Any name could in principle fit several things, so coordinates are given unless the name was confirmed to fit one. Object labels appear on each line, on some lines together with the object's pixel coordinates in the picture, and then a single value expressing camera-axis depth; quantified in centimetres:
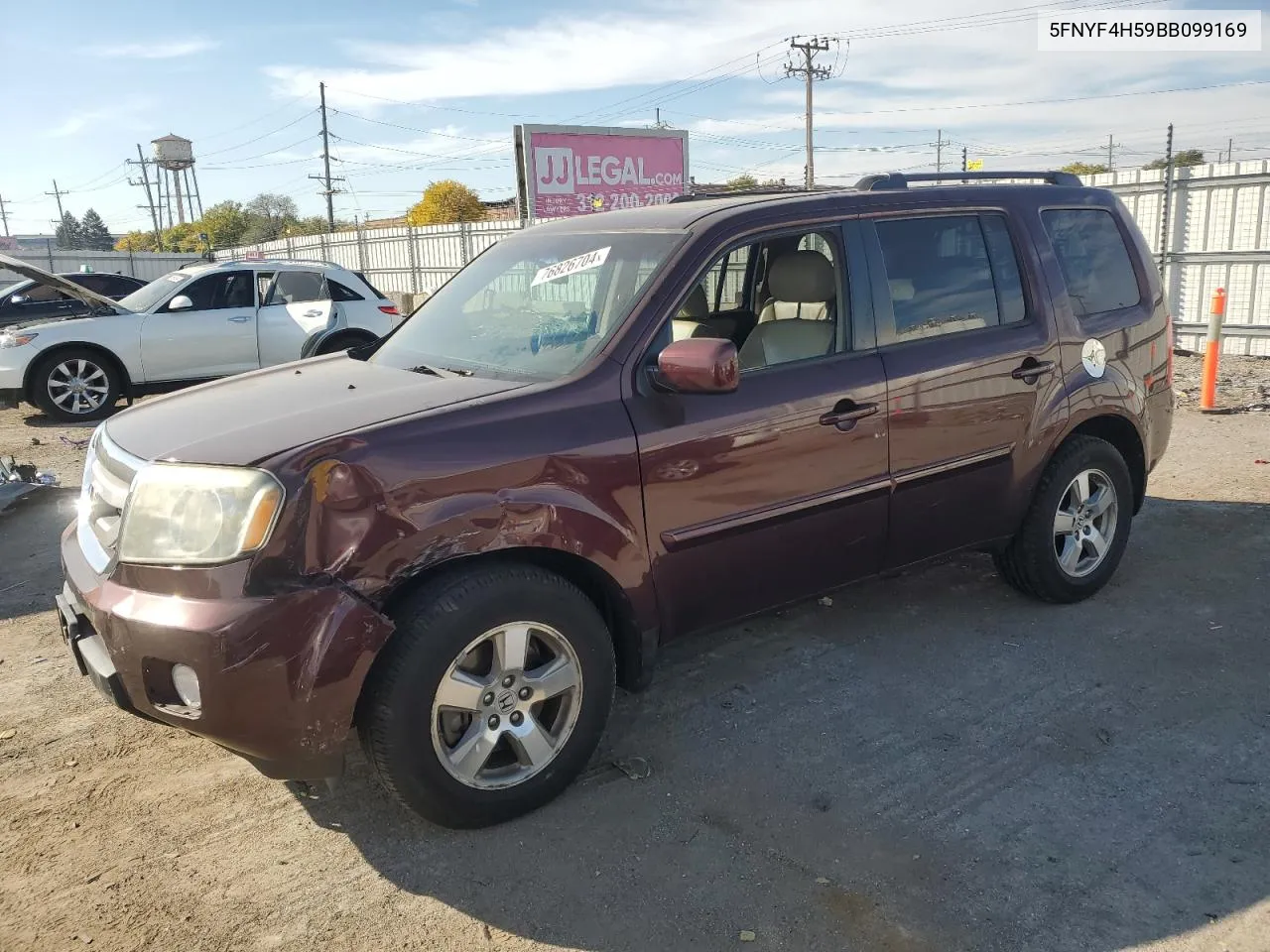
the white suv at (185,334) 1040
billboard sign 1747
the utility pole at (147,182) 8395
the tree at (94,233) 9699
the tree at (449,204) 5409
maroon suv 262
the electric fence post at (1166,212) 1359
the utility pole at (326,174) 5726
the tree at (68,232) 9256
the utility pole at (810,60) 4609
